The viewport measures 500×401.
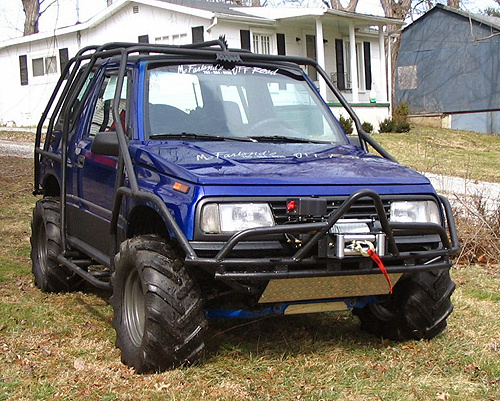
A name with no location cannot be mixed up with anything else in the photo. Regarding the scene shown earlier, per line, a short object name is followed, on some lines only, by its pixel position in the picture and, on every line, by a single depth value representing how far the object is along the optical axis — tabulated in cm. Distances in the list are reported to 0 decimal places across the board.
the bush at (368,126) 2403
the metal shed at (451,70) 3278
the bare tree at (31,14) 2934
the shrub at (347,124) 2133
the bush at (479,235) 761
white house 2439
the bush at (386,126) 2514
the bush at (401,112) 2661
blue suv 406
